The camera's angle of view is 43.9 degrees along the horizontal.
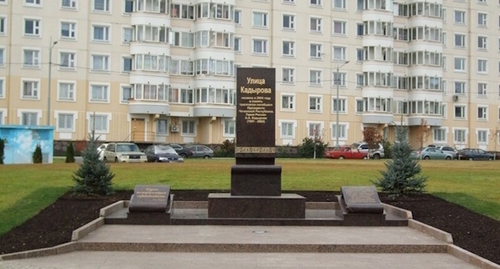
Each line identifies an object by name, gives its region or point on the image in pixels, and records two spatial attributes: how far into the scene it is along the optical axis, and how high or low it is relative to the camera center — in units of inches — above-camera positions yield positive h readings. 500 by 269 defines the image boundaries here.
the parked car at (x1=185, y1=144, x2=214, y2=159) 2275.3 +3.1
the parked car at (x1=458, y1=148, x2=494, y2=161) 2640.3 +8.6
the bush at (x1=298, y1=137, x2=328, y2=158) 2449.6 +22.6
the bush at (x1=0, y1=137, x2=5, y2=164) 1457.2 -0.3
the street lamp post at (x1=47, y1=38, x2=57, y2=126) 2126.0 +275.0
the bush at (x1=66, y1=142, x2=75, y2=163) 1528.1 -10.2
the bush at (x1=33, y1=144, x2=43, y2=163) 1477.6 -15.7
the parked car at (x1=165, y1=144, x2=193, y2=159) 2251.2 +2.5
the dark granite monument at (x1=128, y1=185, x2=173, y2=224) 605.3 -55.7
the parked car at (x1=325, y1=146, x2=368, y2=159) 2391.7 +1.7
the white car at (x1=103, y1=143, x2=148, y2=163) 1662.6 -6.4
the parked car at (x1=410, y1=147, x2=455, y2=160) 2527.1 +6.4
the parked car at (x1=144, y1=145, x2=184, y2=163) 1753.2 -10.0
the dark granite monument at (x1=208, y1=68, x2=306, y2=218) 650.8 +15.7
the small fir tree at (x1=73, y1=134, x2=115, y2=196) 739.4 -29.9
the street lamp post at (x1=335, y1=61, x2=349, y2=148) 2620.6 +126.6
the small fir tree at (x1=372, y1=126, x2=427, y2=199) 761.0 -24.6
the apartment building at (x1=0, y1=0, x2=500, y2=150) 2283.5 +360.7
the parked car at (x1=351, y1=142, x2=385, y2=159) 2439.7 +18.5
